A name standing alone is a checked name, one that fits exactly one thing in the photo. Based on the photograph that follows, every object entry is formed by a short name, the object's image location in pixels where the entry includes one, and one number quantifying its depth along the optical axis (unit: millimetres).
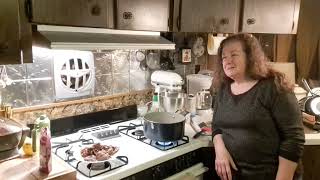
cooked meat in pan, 1276
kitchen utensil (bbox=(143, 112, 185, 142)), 1462
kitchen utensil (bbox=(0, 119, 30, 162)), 1125
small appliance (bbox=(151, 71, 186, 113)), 1844
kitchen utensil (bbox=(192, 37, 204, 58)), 2213
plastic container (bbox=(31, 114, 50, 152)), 1227
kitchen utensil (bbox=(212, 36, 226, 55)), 2213
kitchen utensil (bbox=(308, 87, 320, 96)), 1995
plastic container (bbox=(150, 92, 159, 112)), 1871
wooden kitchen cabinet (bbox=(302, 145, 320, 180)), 1782
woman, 1335
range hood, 1190
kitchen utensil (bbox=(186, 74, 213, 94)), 2096
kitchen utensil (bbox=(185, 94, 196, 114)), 2055
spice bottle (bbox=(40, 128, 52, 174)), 1091
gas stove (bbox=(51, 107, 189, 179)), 1263
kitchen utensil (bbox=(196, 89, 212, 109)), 2104
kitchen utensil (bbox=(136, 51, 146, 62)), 1934
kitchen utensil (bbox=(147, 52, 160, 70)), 1998
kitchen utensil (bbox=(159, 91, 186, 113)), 1836
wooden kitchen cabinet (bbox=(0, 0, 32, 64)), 1062
